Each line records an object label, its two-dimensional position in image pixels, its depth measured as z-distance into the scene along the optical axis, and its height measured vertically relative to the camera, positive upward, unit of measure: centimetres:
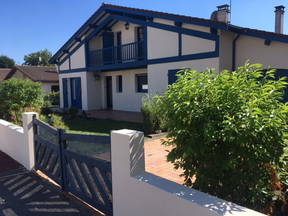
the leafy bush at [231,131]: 242 -42
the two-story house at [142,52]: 957 +179
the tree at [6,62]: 7134 +849
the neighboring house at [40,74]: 2820 +197
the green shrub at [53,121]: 827 -102
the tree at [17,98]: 934 -28
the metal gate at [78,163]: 342 -119
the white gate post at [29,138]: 526 -102
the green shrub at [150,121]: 897 -113
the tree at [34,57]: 7561 +1035
